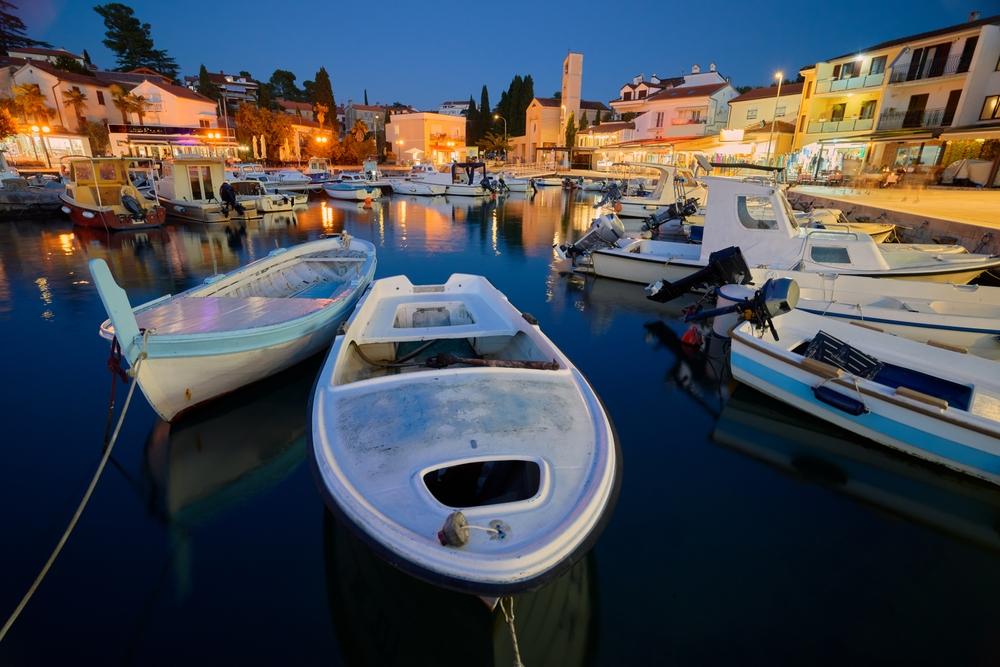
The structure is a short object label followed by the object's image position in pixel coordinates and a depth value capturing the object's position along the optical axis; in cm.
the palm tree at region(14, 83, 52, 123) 3928
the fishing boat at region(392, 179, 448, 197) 4050
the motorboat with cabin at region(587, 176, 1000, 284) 1015
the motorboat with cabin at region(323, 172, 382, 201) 3578
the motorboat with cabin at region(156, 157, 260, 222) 2397
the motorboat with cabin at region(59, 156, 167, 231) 2111
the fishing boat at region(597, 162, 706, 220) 2355
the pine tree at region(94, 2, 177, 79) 5738
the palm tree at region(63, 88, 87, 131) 4275
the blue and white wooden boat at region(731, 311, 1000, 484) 529
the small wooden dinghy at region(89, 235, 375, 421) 548
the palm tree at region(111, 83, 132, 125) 4488
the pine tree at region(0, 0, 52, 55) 5356
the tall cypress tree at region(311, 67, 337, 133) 5991
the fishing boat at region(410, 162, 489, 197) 4003
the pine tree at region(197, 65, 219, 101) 6208
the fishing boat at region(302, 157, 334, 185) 4356
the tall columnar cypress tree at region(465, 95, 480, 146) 7588
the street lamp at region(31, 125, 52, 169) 3884
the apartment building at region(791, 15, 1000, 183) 2517
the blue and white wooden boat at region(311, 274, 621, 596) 278
